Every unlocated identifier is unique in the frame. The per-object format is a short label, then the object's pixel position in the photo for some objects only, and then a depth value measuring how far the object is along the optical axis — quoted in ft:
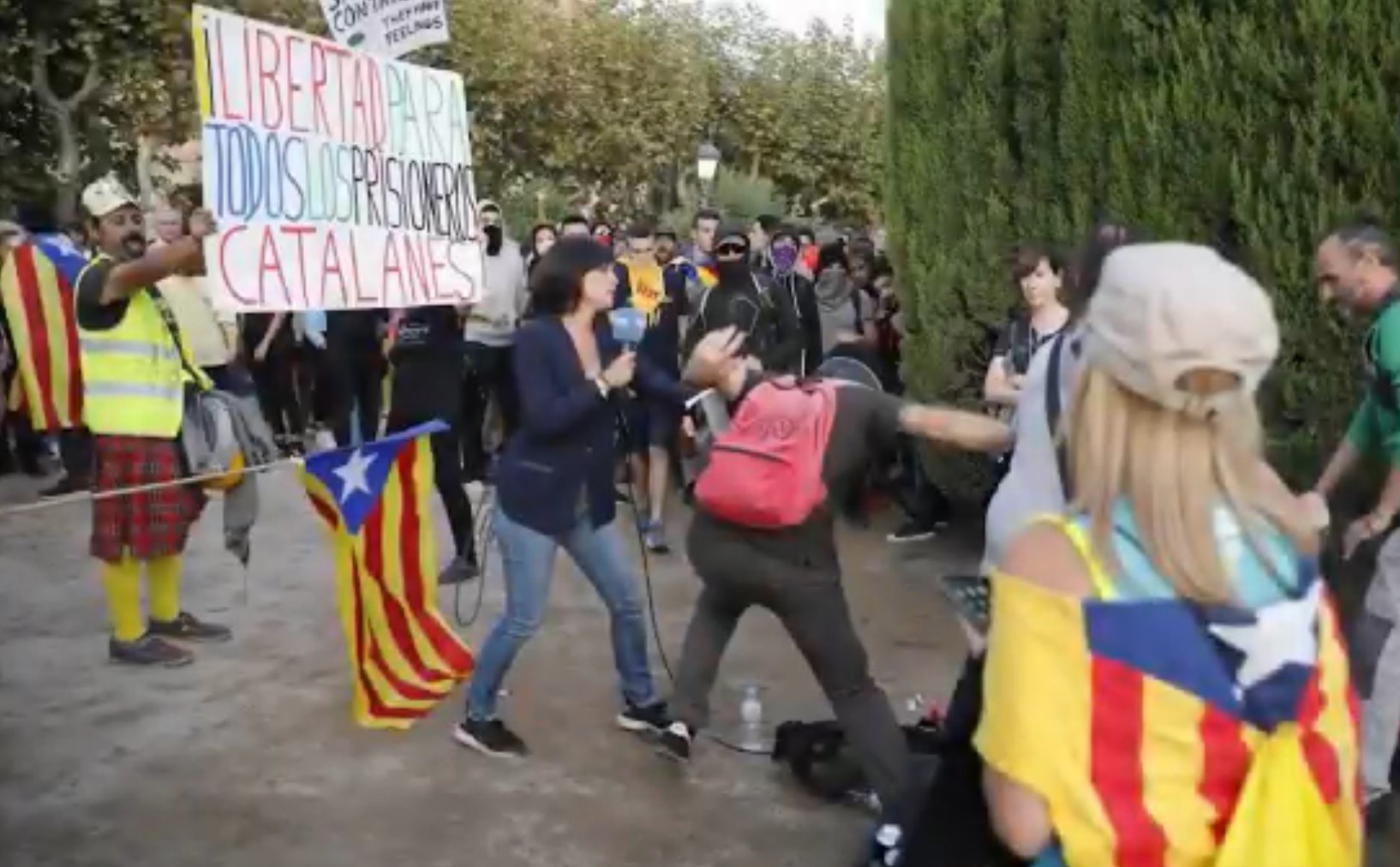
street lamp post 68.54
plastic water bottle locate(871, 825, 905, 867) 13.70
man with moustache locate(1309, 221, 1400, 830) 14.76
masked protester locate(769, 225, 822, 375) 32.07
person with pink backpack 14.64
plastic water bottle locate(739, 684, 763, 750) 18.47
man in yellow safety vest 20.24
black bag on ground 16.55
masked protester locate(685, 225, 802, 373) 27.58
